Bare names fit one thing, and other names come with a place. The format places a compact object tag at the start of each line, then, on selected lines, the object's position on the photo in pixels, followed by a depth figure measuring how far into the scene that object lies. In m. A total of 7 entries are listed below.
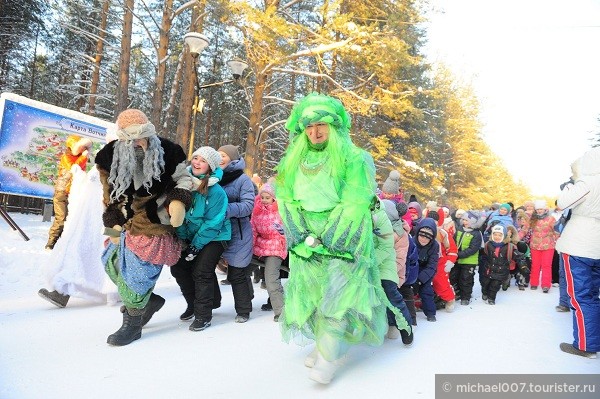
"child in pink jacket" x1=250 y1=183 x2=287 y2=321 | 4.21
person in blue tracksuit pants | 3.30
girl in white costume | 4.13
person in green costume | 2.63
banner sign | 7.49
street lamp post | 7.85
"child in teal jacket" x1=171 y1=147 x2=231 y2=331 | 3.54
